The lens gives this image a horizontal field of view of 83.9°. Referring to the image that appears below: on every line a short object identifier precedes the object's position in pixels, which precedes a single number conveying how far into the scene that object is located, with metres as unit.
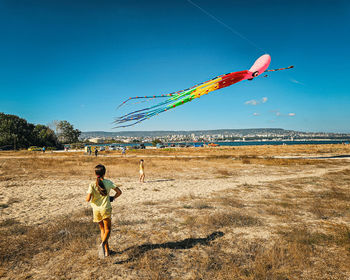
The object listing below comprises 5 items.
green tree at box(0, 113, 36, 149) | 63.00
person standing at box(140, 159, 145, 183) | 13.60
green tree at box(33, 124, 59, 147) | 73.81
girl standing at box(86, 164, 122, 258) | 4.20
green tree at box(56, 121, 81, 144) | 100.86
